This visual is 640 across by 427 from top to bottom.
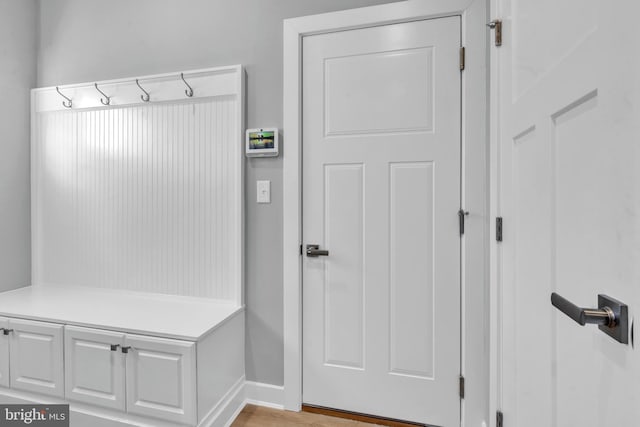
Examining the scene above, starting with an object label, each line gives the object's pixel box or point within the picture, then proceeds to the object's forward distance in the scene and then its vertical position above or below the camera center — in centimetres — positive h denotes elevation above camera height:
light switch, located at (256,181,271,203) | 183 +11
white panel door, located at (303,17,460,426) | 159 -5
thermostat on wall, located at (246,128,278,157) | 178 +39
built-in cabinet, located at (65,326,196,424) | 147 -79
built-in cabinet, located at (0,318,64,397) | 164 -79
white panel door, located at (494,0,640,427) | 54 +1
